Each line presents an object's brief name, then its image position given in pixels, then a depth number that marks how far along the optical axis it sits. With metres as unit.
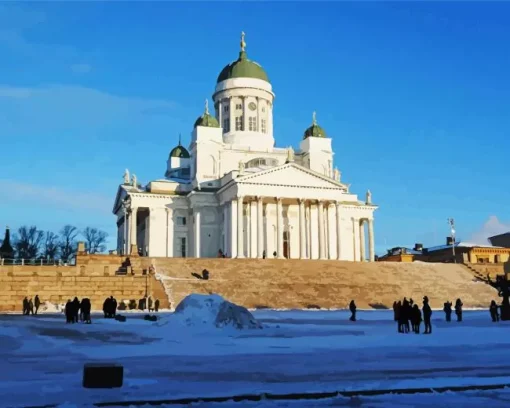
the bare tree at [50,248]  109.31
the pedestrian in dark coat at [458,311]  29.72
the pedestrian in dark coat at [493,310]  29.35
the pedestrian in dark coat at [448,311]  29.66
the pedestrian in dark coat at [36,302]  35.83
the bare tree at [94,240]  119.53
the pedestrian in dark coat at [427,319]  22.92
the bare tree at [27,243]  106.03
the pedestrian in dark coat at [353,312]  29.59
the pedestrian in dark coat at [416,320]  22.92
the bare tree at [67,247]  110.55
